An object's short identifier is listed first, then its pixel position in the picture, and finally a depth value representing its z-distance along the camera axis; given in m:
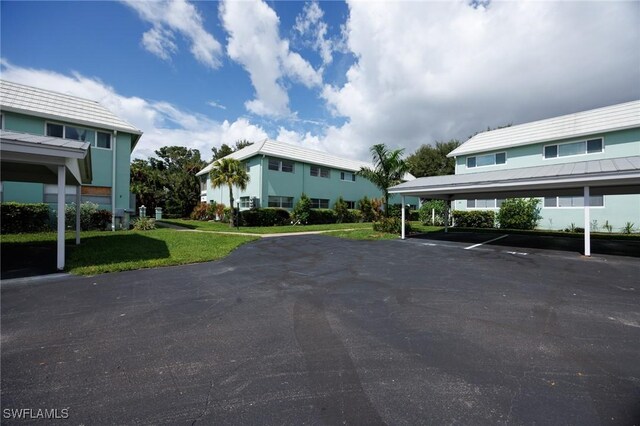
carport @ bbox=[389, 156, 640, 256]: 9.13
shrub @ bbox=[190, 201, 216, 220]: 28.07
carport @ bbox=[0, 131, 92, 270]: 6.50
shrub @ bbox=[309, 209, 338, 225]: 24.16
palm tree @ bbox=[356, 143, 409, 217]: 16.27
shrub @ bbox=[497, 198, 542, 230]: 19.83
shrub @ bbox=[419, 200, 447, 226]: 24.06
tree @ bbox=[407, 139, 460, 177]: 43.97
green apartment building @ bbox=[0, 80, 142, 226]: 14.52
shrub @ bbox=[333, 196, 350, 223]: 26.34
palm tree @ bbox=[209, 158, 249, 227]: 20.78
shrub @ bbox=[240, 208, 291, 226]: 21.72
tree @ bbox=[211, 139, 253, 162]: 49.03
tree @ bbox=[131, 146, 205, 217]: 33.62
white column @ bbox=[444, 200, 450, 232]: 18.05
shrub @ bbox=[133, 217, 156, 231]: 17.14
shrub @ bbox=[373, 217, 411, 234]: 16.39
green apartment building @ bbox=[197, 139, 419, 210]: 22.94
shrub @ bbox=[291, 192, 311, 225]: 23.41
